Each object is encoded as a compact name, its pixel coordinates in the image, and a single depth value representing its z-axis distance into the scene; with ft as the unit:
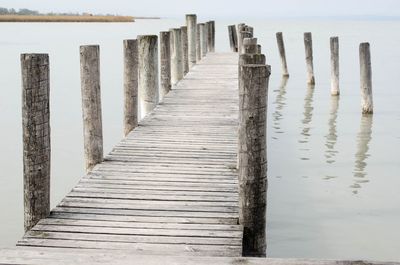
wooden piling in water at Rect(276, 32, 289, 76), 69.82
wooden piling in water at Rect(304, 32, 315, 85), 60.76
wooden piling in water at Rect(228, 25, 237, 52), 83.10
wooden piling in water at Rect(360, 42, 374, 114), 45.37
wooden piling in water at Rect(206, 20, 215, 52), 80.95
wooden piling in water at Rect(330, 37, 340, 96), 53.47
